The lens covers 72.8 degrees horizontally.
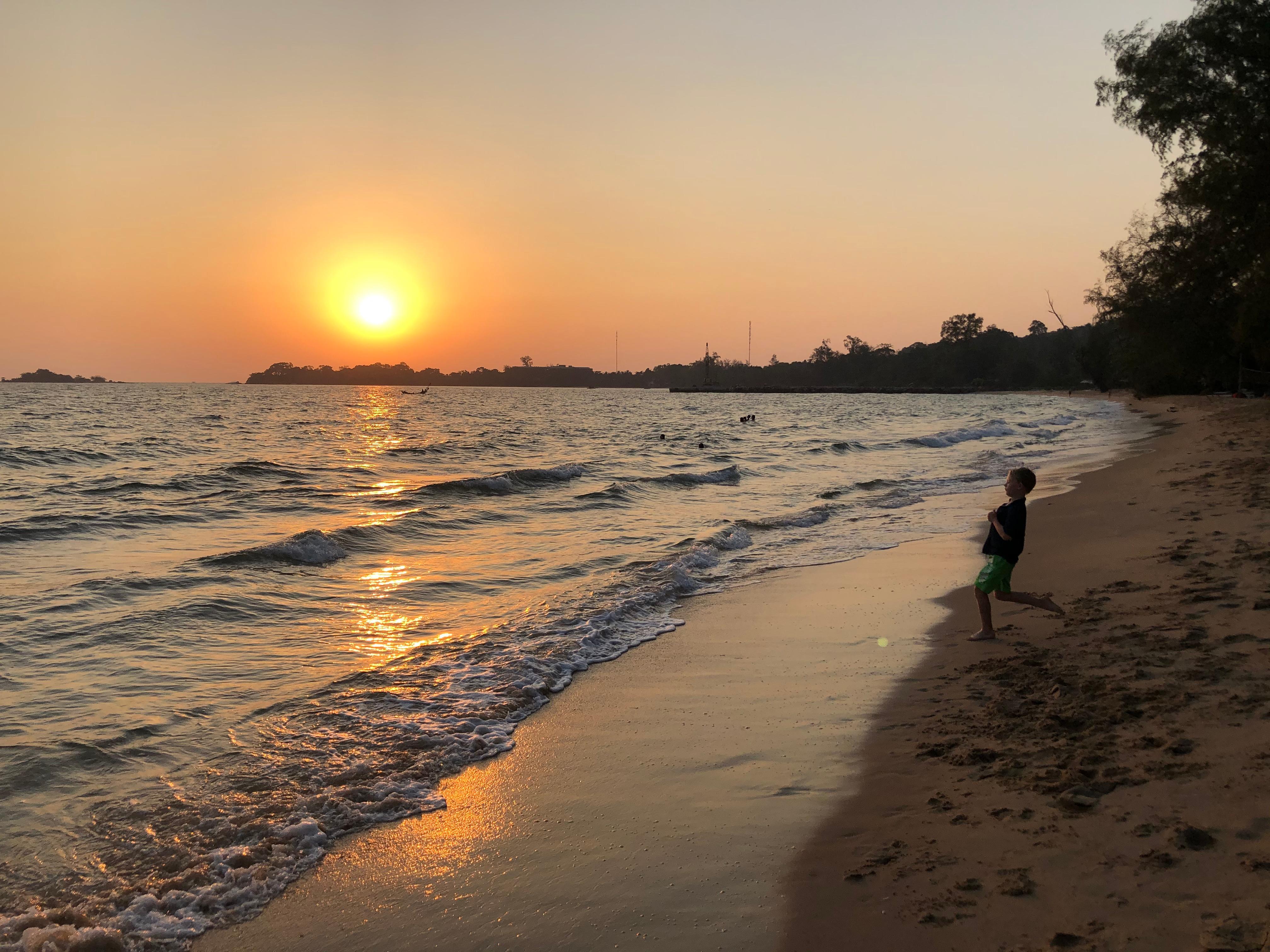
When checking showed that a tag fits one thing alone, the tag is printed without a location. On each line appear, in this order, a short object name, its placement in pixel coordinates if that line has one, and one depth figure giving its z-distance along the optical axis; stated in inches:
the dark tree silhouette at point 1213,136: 900.6
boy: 299.4
